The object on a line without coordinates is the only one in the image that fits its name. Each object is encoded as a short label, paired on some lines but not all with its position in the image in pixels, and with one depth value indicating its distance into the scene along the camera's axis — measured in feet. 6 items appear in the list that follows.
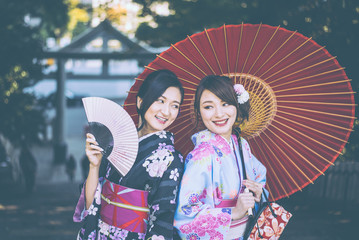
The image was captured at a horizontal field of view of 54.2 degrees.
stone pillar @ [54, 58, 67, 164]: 46.78
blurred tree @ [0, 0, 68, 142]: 23.20
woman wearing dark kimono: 7.02
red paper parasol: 7.23
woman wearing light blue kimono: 6.95
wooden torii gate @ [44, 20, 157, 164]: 25.62
